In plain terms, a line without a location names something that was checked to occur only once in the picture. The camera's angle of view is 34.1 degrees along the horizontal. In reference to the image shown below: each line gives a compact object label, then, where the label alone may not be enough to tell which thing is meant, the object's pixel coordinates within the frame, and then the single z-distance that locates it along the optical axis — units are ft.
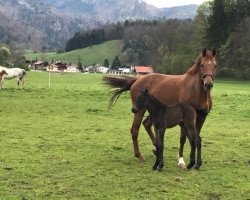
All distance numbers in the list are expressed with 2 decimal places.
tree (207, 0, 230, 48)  260.62
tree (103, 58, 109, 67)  598.75
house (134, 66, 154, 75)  389.05
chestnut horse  30.78
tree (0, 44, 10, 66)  287.34
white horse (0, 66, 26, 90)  101.49
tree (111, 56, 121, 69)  543.80
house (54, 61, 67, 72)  463.83
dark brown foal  30.81
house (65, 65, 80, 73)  500.66
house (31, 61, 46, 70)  516.73
